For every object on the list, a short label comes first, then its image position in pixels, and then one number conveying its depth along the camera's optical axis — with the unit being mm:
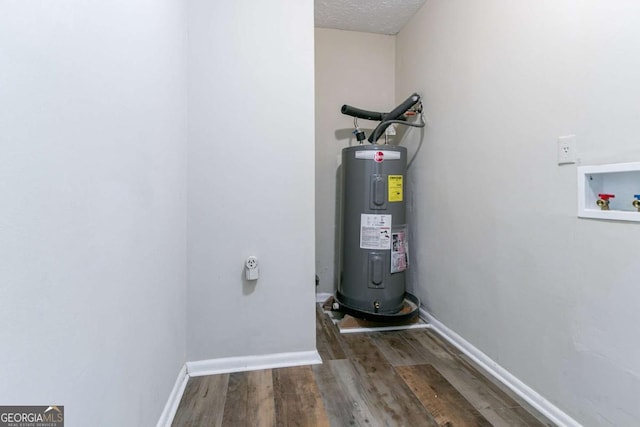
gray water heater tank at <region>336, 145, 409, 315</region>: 2207
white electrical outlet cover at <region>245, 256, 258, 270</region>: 1677
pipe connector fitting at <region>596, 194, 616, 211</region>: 1130
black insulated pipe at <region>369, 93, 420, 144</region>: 2317
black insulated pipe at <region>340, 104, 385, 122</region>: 2504
